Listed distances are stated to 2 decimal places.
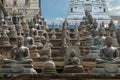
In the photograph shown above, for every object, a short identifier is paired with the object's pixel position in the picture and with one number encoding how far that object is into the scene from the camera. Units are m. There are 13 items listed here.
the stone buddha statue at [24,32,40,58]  13.33
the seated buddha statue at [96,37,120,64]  9.86
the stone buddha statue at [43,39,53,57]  13.86
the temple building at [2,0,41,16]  31.93
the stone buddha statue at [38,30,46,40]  17.04
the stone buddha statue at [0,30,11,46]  15.42
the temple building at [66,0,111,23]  37.41
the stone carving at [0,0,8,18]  26.40
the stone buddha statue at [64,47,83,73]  9.73
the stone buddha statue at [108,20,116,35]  19.91
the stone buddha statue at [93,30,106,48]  13.66
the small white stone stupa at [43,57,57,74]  9.38
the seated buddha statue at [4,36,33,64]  9.84
